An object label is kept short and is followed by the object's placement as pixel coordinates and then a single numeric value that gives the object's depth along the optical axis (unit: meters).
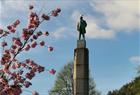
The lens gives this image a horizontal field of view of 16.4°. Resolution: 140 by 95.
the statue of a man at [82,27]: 31.92
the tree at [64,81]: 52.94
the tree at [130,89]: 70.63
